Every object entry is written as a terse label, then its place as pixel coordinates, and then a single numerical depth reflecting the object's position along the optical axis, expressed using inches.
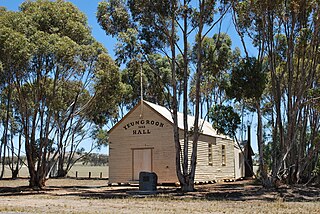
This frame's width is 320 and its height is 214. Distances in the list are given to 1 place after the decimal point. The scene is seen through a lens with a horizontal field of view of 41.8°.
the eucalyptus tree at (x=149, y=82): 1676.7
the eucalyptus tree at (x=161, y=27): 845.8
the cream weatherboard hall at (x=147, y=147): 1087.6
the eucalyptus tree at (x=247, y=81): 815.1
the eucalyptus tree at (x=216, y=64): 931.3
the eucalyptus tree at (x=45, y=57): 829.2
